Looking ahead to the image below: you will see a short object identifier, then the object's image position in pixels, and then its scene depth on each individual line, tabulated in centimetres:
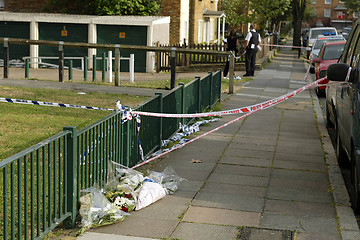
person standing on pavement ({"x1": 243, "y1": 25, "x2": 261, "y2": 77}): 2378
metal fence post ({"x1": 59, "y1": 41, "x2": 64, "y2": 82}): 1837
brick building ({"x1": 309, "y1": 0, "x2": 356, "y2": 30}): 12640
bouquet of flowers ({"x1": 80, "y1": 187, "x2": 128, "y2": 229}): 638
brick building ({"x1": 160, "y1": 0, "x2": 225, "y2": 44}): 3219
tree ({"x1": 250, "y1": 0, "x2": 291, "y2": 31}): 4278
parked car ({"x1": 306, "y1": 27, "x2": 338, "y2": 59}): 4229
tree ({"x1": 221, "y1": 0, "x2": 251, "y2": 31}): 4609
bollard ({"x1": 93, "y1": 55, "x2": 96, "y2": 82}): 2048
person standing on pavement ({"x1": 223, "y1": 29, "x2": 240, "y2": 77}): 2340
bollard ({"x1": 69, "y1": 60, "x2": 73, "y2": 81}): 2027
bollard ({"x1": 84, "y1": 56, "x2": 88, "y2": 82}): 2067
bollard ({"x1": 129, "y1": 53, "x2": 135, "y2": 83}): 2118
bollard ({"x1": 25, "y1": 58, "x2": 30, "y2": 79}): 2046
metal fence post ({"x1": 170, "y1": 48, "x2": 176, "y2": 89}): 1748
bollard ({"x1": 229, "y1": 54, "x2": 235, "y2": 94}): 1797
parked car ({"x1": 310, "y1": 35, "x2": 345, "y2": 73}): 2711
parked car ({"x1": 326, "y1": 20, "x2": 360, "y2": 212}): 722
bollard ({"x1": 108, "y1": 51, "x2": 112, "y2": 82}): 2025
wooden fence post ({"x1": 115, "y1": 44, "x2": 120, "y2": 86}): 1789
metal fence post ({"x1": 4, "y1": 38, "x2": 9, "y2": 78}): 1841
